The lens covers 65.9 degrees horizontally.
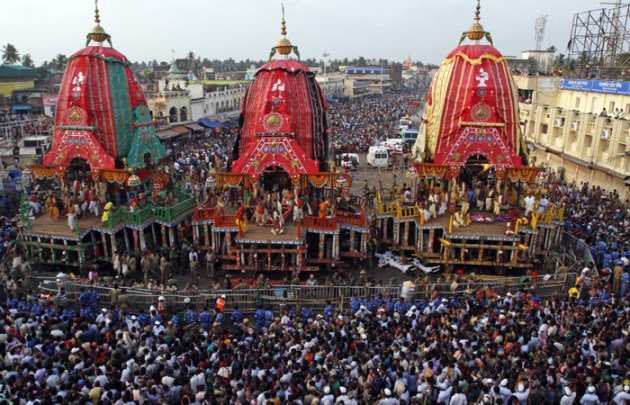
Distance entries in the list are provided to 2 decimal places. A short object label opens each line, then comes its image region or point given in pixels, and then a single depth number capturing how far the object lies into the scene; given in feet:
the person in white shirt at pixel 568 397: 30.86
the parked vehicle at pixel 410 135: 143.28
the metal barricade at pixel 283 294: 48.89
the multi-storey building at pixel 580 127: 86.38
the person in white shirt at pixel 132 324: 40.65
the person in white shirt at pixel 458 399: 30.53
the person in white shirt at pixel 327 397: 30.27
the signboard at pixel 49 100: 156.76
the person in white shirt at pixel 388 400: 30.58
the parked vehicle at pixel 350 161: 116.88
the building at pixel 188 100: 140.97
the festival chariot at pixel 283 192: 58.23
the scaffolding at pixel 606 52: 114.73
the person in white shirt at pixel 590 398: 30.76
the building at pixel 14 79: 193.06
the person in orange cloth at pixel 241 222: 57.11
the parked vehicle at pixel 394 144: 131.54
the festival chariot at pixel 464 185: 59.41
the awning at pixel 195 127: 142.79
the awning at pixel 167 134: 127.49
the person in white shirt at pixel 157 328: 39.71
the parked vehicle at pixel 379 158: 119.75
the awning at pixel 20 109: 162.18
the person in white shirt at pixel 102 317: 40.58
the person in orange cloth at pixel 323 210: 58.90
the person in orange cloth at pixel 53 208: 61.21
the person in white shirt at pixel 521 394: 31.30
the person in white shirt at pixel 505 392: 31.56
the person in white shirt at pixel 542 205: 62.28
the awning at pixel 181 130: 135.72
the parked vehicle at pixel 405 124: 162.40
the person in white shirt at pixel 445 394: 31.63
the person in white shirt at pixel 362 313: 41.81
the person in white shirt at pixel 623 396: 30.89
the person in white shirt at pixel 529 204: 61.21
